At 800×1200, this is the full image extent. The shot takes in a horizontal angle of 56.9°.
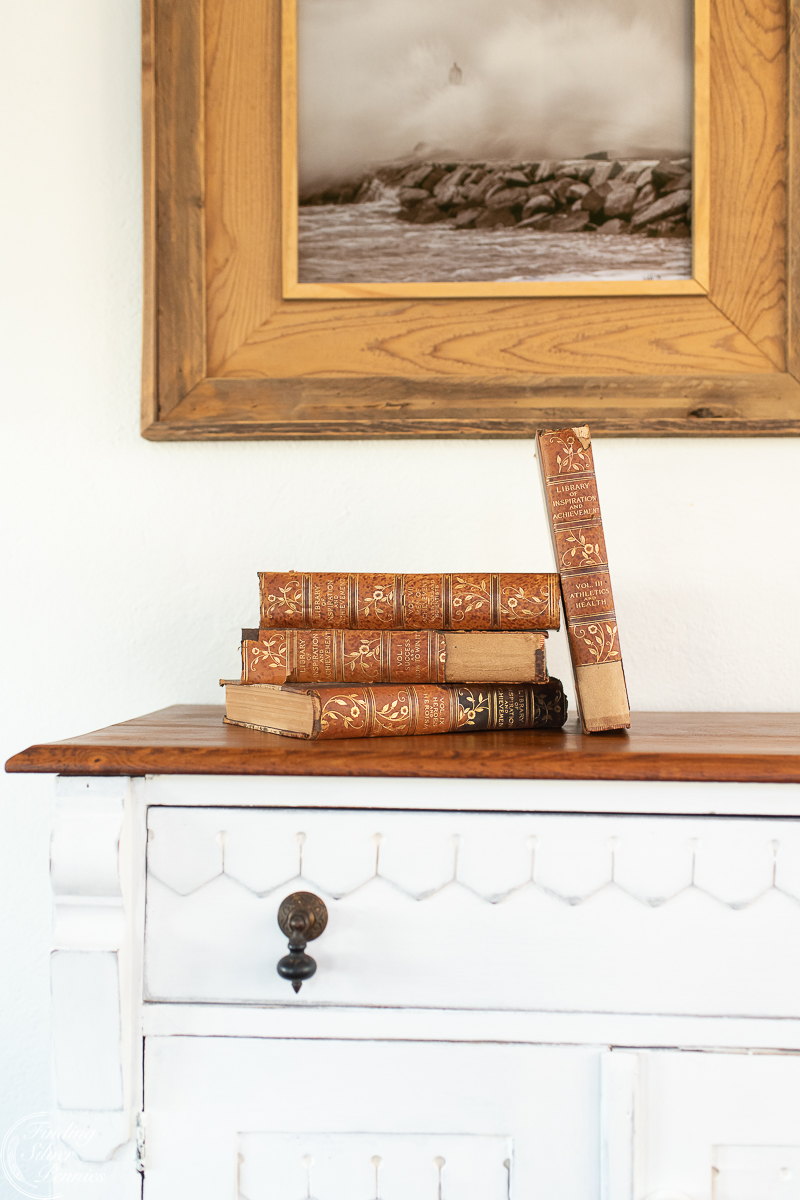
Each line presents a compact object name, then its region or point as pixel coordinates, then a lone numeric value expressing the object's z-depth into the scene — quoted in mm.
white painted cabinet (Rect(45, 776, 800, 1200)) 574
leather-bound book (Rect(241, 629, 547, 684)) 675
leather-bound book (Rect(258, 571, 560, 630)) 695
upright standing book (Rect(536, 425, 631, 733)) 671
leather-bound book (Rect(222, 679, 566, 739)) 632
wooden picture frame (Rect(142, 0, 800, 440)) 948
